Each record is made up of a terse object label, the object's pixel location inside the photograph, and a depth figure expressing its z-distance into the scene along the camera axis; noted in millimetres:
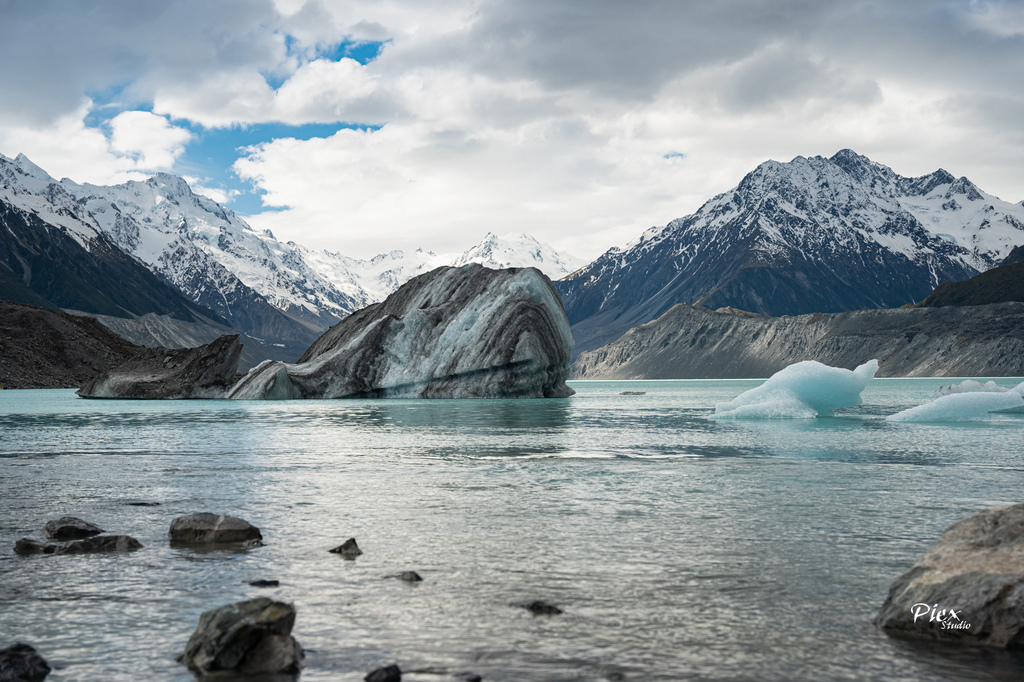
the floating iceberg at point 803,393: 42469
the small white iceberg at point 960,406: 40812
